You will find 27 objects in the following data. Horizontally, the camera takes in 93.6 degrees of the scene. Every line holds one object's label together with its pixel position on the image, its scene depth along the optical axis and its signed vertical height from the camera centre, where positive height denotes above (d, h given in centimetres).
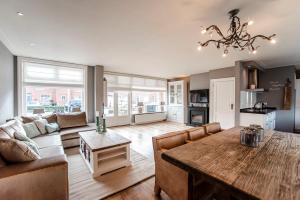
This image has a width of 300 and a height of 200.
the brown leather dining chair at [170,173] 148 -85
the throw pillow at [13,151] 155 -59
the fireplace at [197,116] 596 -75
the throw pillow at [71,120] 385 -60
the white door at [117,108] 605 -43
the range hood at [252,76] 461 +76
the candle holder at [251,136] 146 -40
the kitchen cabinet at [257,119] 380 -58
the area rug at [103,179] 198 -130
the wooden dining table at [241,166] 77 -49
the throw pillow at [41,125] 324 -62
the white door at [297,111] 544 -47
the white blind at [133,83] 607 +78
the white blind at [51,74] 413 +78
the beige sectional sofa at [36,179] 138 -85
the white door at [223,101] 488 -9
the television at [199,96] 597 +12
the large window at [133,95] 611 +21
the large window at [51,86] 411 +39
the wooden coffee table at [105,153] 236 -101
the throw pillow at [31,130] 295 -67
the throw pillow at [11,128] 206 -48
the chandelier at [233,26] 190 +101
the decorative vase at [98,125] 329 -62
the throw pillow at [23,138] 198 -59
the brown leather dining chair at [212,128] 241 -52
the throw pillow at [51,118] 375 -52
